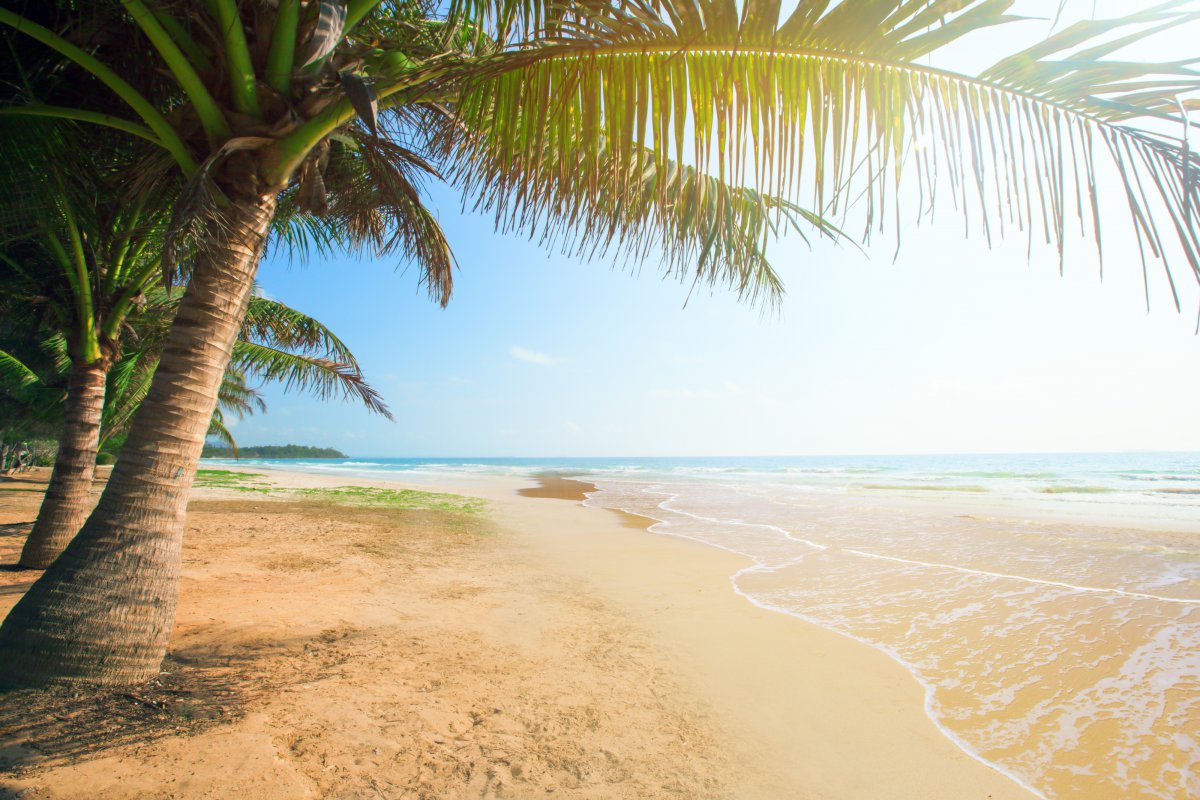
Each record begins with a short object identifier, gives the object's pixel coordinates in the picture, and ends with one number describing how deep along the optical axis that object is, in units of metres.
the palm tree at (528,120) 1.83
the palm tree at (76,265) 3.74
